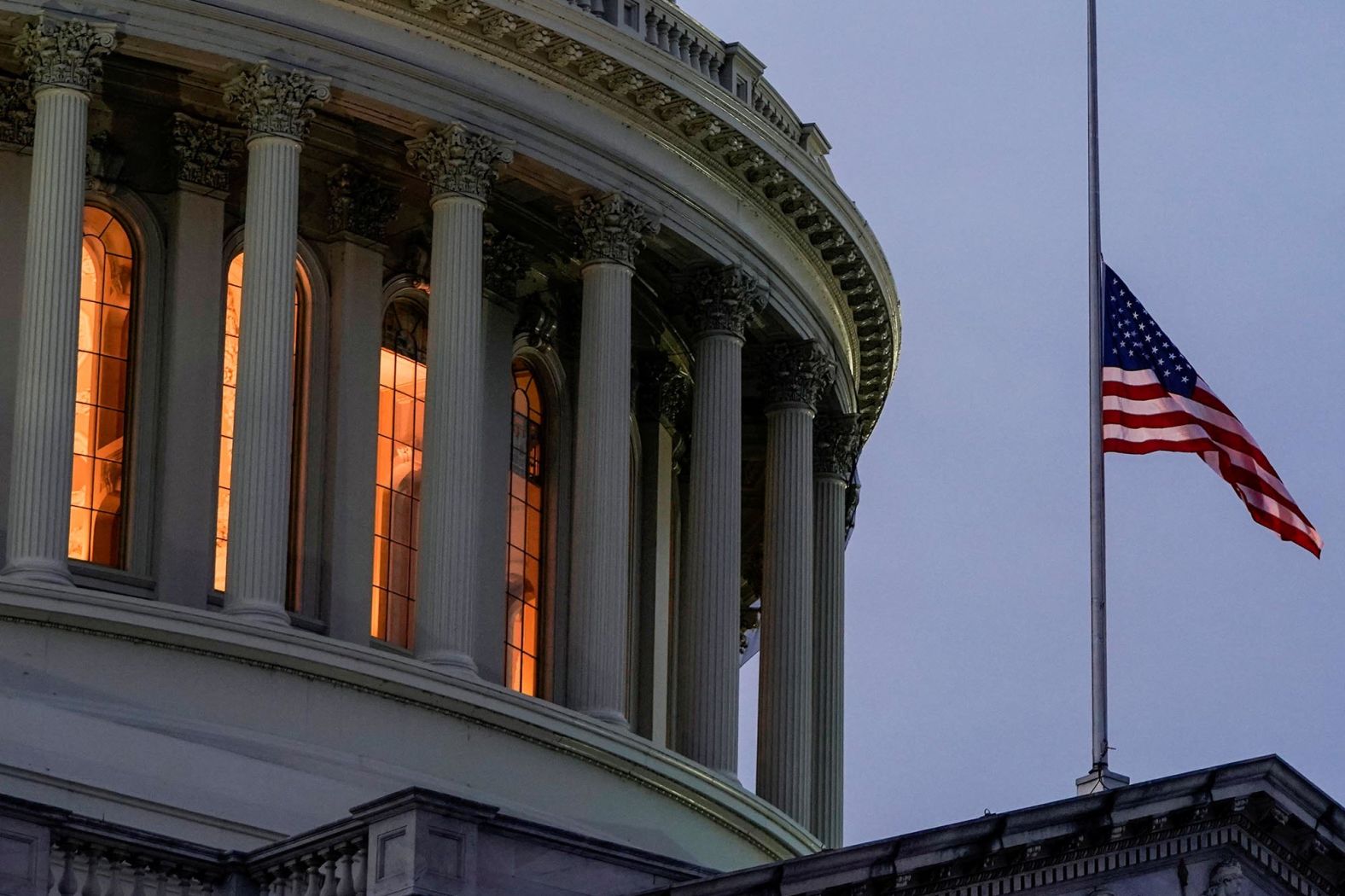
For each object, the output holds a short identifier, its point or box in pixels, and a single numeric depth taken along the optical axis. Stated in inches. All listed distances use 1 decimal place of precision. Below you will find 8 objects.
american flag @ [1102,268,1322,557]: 1841.8
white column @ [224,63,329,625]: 1875.0
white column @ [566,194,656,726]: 2027.6
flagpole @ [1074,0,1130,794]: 1630.2
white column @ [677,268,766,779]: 2116.1
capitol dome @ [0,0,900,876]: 1811.0
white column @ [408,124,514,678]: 1932.8
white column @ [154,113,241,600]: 1951.3
